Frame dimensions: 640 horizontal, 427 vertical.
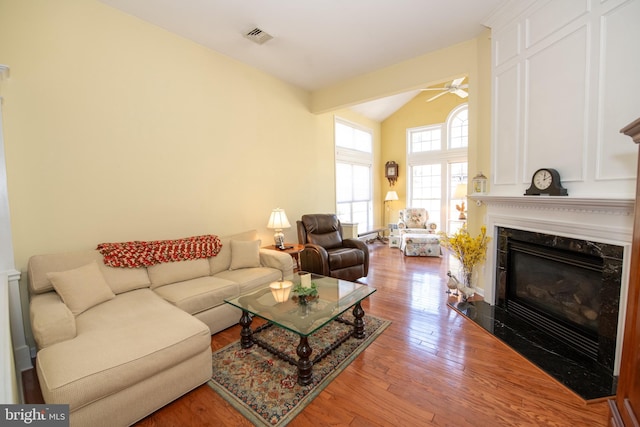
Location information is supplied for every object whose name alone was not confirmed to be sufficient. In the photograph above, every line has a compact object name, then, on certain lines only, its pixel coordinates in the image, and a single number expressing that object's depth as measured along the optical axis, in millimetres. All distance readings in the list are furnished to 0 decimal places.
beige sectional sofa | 1394
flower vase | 2982
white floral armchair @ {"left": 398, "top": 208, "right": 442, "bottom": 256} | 5281
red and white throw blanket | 2416
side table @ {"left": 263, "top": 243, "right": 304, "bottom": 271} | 3531
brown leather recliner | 3476
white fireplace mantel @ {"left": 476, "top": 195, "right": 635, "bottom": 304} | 1819
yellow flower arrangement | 3004
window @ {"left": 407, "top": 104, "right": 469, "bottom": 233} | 6113
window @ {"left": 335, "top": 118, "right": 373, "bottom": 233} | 5820
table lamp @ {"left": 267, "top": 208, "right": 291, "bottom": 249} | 3701
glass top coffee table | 1843
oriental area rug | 1660
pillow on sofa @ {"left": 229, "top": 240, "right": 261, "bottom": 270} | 3070
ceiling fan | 4242
